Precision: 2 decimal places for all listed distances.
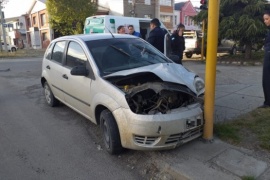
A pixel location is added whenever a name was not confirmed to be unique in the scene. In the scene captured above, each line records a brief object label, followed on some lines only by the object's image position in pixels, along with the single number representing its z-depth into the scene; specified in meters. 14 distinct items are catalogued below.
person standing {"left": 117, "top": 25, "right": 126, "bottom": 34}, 8.06
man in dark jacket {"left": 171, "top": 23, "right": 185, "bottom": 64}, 7.45
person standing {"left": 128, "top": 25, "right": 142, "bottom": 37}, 8.22
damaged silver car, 3.32
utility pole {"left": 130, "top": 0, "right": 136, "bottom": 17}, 33.12
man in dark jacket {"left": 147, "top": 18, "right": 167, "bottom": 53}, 6.86
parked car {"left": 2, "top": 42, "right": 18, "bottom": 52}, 31.66
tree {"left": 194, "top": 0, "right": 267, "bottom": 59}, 10.98
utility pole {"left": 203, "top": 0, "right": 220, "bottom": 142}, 3.53
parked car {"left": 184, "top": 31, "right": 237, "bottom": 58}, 15.24
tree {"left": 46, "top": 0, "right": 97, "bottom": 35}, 26.38
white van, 11.74
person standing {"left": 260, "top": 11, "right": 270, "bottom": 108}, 4.73
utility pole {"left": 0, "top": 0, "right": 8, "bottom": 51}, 24.98
